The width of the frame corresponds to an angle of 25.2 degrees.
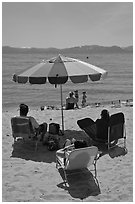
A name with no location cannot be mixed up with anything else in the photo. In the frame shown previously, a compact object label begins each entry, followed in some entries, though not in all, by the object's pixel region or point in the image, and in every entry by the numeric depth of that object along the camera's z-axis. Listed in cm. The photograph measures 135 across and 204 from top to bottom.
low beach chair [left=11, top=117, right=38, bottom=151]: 711
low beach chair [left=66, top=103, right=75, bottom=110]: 1442
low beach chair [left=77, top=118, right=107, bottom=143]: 739
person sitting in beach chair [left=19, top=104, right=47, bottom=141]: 731
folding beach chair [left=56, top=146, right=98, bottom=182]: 528
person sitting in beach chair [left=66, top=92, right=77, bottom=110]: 1448
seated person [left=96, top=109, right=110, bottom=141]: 706
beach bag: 741
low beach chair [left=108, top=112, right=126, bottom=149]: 696
